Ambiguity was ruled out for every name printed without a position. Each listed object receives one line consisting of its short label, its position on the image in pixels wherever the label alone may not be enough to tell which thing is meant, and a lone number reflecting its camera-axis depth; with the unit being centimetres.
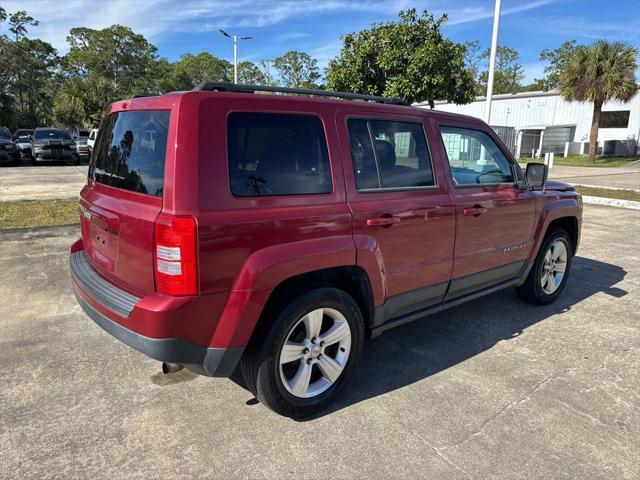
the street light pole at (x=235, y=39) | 2948
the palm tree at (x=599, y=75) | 2733
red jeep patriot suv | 230
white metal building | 3553
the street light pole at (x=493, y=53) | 1324
